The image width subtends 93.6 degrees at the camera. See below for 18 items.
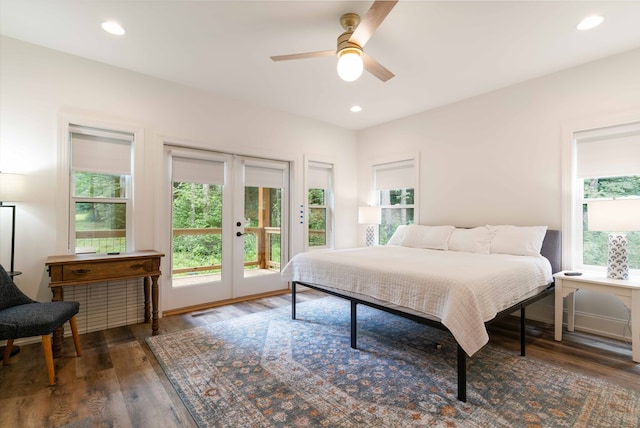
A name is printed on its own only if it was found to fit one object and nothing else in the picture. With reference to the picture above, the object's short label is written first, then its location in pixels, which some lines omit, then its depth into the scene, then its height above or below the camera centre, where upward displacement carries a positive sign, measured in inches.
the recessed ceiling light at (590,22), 93.1 +61.3
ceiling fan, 76.4 +48.8
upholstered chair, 77.9 -28.7
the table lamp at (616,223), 96.6 -2.6
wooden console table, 98.8 -20.9
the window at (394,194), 188.2 +13.4
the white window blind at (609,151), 112.7 +24.9
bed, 74.5 -19.3
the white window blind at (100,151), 119.2 +25.6
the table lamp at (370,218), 191.5 -2.8
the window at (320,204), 197.6 +6.5
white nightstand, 95.1 -25.8
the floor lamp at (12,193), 94.5 +6.2
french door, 146.9 -7.1
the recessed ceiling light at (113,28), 96.8 +61.1
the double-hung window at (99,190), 119.6 +9.3
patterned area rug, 68.1 -46.2
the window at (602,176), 113.9 +15.2
